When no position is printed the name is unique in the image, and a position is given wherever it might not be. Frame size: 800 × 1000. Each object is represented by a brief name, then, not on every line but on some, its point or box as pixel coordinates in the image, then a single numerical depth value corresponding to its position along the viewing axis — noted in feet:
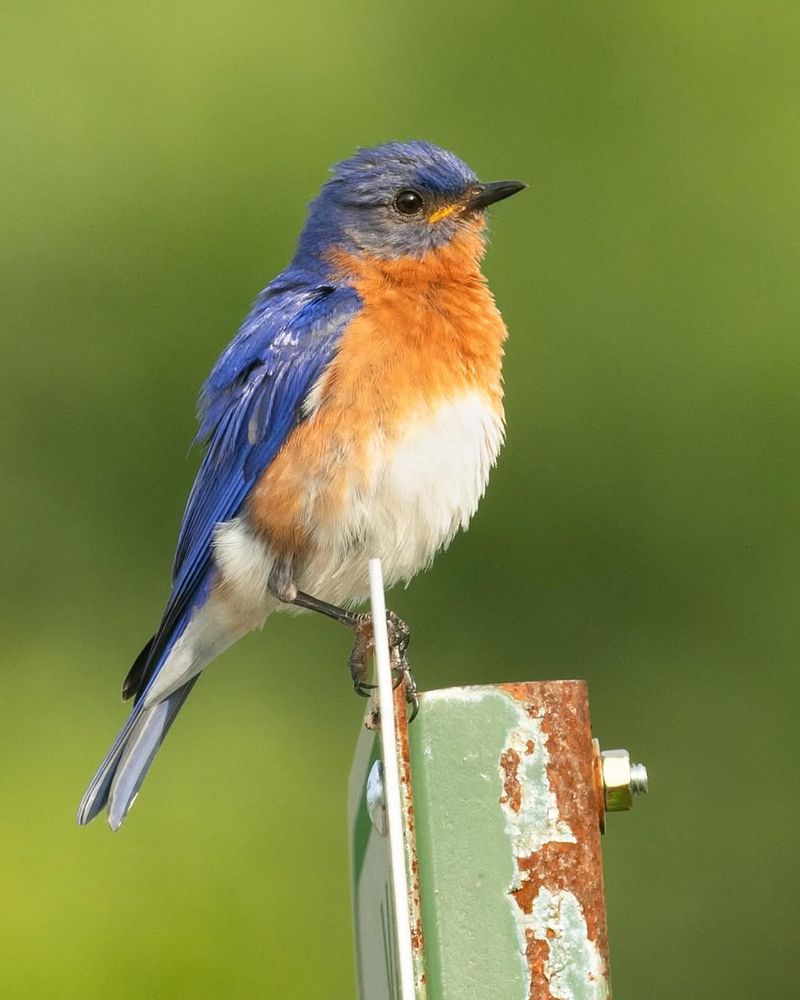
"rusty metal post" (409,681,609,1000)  16.65
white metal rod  15.31
